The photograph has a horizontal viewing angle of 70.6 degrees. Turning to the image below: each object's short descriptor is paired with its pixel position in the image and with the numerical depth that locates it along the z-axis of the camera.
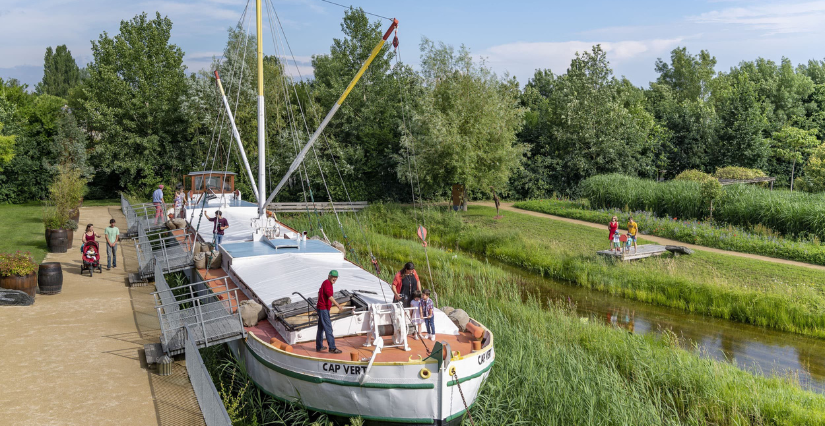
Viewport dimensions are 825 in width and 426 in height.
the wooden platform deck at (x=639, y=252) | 22.67
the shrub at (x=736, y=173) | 38.17
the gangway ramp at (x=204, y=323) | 11.21
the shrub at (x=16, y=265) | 15.45
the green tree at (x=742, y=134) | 43.56
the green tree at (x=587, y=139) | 42.72
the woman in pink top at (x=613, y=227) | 24.19
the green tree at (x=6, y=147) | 27.59
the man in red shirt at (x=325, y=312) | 10.11
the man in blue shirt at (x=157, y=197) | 27.02
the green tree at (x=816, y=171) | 34.44
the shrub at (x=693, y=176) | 36.99
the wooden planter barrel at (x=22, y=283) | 15.39
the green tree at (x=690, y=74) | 77.25
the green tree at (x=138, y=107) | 39.66
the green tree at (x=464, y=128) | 32.53
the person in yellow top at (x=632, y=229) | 23.19
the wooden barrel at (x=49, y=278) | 16.42
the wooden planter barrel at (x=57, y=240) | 22.08
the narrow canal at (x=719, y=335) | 13.95
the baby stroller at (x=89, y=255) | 19.23
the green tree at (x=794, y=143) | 42.58
